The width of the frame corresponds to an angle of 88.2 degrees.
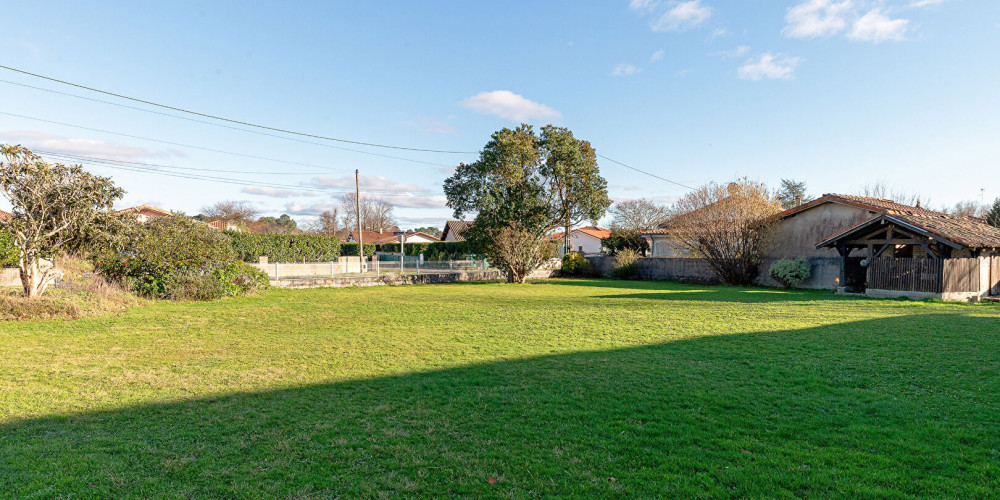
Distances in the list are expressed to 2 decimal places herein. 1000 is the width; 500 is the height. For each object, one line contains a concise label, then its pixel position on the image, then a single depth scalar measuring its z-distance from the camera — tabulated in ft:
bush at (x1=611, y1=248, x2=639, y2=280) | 93.81
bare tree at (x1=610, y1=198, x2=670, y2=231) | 195.21
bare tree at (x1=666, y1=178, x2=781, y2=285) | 76.18
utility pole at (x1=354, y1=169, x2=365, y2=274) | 102.27
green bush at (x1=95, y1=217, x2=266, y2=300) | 49.73
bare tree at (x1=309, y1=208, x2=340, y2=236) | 216.74
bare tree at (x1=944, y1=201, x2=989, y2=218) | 162.30
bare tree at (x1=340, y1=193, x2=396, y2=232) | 248.11
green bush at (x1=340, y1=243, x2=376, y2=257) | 158.71
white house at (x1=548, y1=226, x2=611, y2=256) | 205.36
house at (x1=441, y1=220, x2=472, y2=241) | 188.24
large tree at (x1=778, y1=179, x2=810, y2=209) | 178.59
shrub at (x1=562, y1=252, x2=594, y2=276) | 100.94
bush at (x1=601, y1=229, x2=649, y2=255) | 109.29
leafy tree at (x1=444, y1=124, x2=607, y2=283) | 86.48
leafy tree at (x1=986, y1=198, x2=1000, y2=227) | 116.05
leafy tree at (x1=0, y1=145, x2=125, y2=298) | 40.24
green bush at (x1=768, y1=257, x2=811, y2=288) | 70.03
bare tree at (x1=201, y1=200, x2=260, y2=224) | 204.76
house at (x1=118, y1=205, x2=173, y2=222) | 132.21
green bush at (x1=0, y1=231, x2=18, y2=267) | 48.18
